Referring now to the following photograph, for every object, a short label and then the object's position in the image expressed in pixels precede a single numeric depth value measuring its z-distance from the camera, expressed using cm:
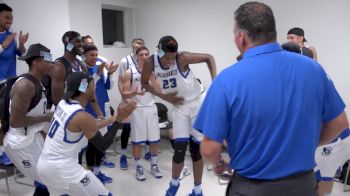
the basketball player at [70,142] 207
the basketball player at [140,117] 389
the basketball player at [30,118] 232
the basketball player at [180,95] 301
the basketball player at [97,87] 339
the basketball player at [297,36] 356
